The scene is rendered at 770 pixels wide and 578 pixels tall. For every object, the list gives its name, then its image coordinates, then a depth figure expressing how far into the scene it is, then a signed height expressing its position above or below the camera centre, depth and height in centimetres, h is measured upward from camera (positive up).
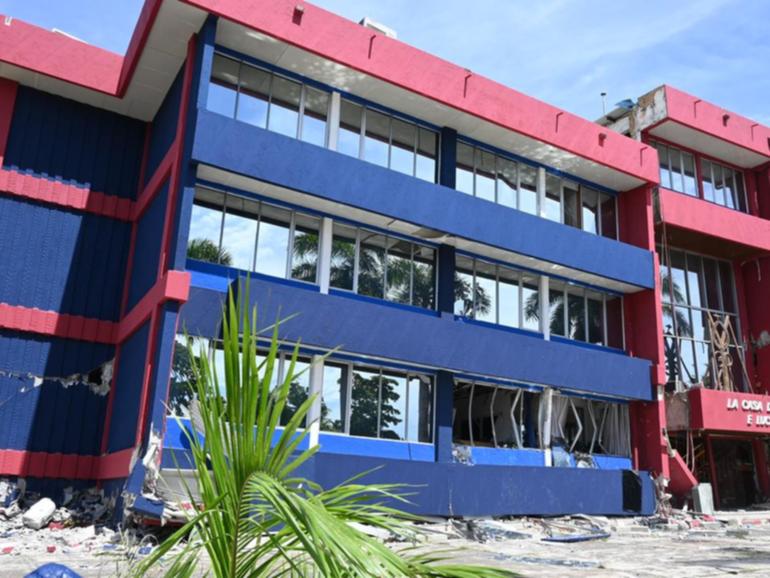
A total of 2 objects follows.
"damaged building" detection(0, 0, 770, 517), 1505 +517
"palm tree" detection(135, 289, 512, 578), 198 -5
